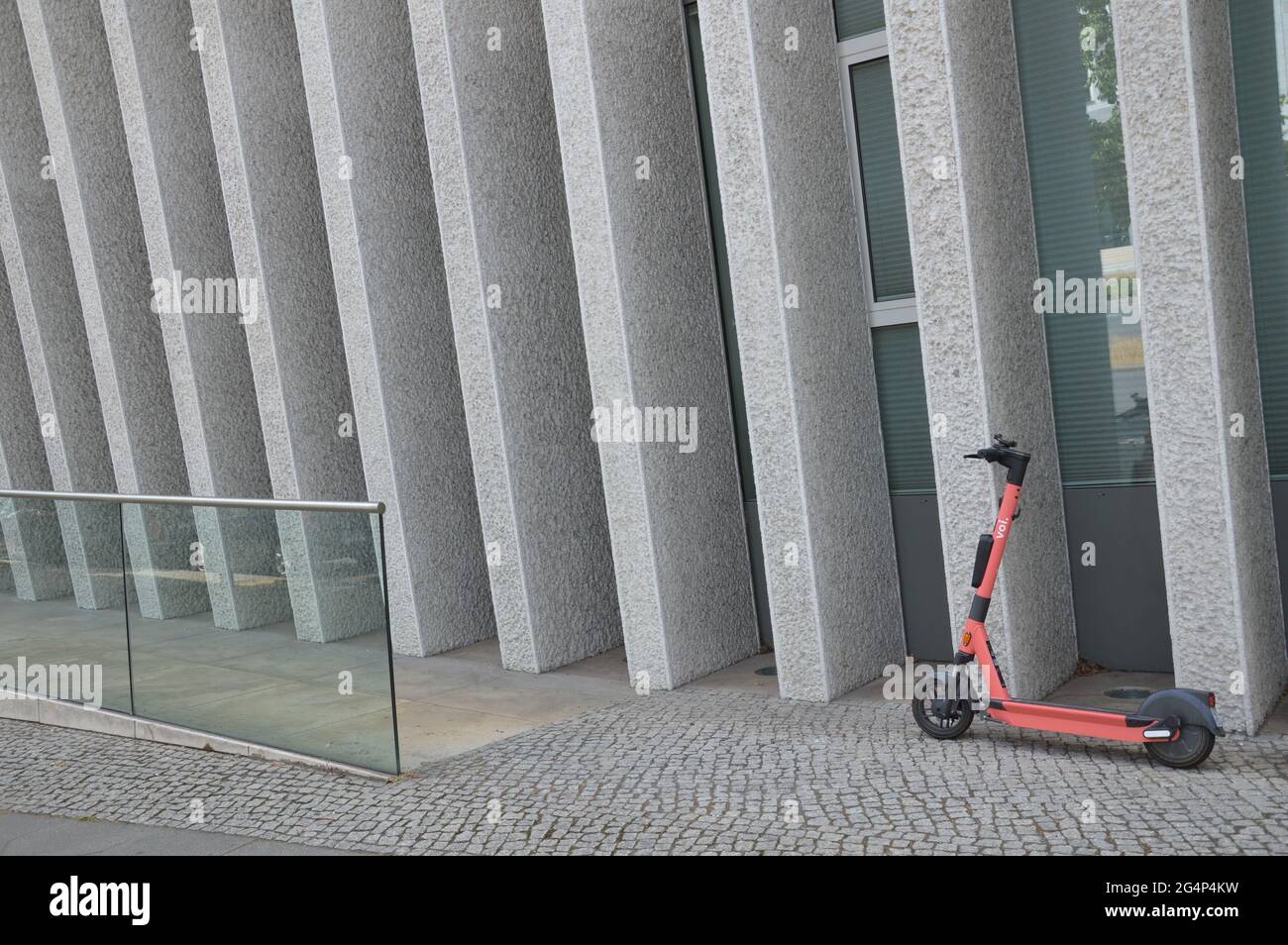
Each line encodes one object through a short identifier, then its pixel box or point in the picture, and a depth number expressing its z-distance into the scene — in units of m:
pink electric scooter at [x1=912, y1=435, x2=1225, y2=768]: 5.20
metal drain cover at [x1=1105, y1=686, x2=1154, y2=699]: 6.53
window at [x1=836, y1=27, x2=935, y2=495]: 7.37
